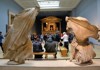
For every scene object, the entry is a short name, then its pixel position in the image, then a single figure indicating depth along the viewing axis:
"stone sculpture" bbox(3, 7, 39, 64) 2.71
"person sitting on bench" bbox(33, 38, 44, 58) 3.40
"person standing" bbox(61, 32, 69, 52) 4.11
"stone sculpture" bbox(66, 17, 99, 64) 2.69
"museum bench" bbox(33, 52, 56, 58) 3.33
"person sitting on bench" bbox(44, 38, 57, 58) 3.54
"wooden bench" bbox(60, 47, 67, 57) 3.52
